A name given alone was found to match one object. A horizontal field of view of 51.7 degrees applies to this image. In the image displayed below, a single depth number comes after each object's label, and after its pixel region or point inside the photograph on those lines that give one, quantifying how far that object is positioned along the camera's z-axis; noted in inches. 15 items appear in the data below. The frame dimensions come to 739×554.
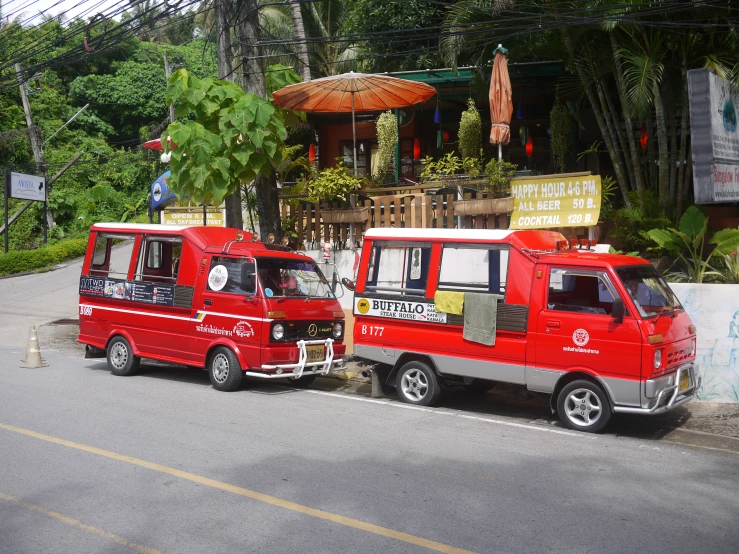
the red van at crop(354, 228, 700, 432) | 335.9
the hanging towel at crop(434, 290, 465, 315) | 385.1
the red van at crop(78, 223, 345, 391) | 433.7
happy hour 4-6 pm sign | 500.7
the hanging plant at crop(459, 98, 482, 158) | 698.8
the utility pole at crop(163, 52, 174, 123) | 1106.4
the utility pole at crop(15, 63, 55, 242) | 1368.1
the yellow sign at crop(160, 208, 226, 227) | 772.0
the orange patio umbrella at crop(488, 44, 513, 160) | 539.8
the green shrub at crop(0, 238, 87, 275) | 1096.6
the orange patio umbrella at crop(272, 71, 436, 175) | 556.1
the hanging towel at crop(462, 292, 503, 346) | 374.0
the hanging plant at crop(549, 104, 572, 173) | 694.5
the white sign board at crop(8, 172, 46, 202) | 1143.0
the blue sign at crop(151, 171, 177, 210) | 792.9
